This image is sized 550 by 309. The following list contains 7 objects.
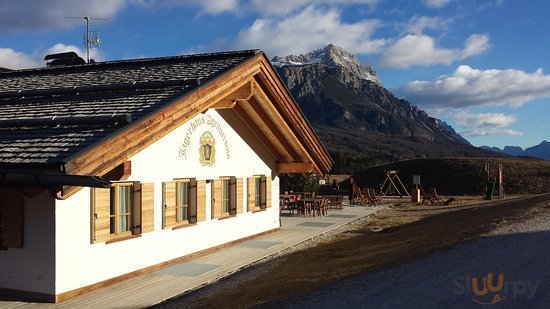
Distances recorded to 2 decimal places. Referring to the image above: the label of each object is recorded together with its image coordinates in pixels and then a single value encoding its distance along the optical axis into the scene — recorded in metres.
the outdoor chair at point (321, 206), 23.38
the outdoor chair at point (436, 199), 31.50
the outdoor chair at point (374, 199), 31.11
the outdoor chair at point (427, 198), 31.42
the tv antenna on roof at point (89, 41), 21.08
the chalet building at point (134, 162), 8.78
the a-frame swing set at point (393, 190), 42.75
